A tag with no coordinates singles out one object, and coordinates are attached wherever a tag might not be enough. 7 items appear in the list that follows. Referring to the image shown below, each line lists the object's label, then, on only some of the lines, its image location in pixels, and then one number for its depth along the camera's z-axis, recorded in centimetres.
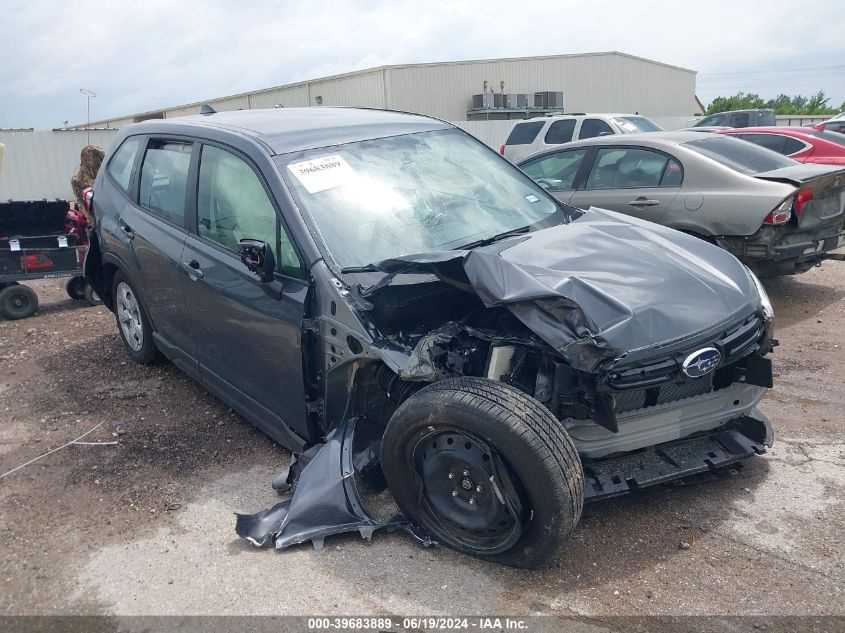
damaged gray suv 300
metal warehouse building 2805
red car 1160
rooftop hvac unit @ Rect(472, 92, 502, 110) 2839
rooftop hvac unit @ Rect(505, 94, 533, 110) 2823
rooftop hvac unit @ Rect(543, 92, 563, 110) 2689
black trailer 764
